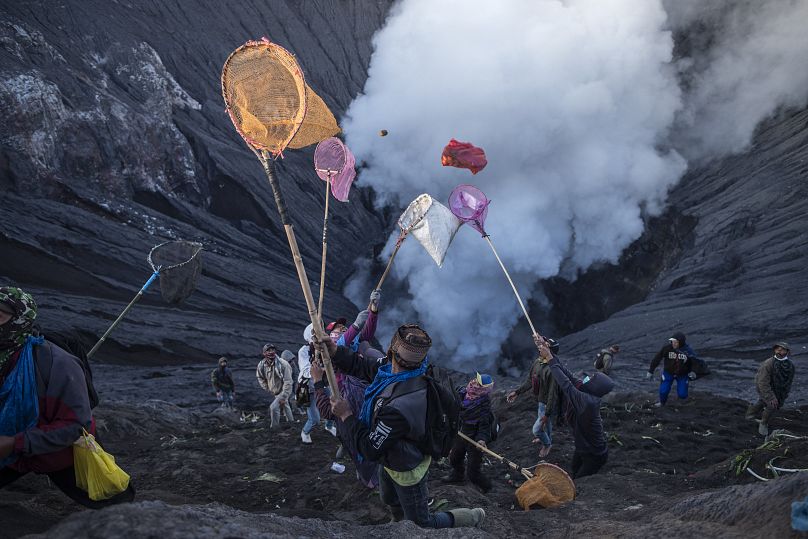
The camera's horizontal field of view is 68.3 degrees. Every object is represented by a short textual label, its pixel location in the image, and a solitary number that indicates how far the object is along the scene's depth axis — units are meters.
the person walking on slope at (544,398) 5.97
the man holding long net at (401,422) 2.79
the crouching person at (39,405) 2.43
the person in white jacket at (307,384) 5.58
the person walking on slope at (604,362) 8.00
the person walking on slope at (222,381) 10.41
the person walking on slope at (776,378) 6.87
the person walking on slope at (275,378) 7.94
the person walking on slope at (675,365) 8.53
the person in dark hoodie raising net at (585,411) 4.70
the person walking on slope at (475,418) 5.25
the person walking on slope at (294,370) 8.54
